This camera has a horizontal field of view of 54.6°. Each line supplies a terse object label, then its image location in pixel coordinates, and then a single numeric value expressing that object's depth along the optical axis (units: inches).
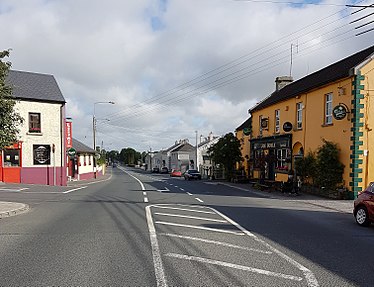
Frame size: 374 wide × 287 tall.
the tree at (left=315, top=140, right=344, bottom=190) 781.9
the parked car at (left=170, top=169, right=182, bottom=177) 2630.4
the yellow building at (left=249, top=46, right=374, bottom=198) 754.8
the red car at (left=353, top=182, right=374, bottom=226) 426.0
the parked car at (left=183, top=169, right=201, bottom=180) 1911.9
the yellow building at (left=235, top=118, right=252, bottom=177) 1440.0
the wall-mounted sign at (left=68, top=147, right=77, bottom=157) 1226.0
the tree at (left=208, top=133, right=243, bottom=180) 1455.5
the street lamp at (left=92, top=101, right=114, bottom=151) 1778.1
